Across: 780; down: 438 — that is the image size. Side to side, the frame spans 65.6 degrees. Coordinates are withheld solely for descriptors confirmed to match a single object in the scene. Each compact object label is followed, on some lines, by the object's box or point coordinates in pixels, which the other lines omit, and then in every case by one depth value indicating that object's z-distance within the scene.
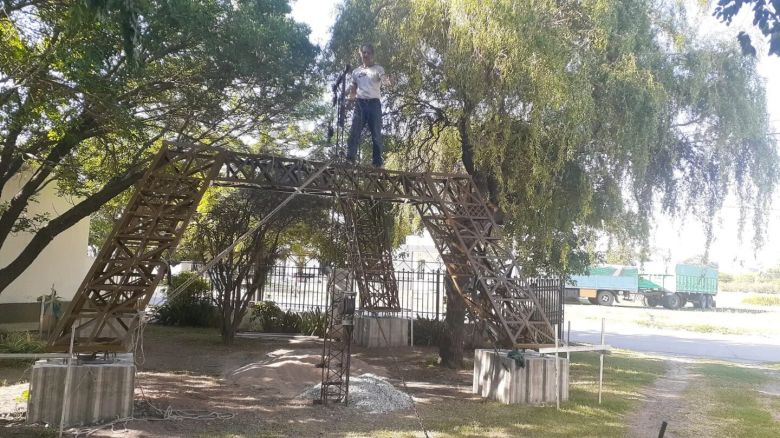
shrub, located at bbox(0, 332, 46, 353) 12.25
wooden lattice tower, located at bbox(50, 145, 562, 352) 8.66
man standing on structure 10.67
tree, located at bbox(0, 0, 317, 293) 9.24
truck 36.72
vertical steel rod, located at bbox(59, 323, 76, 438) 7.44
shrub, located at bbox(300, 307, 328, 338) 19.33
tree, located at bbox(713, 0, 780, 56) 4.63
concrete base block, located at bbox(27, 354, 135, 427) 7.74
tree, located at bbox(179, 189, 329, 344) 16.38
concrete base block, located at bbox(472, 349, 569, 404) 10.09
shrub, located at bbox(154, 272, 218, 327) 21.25
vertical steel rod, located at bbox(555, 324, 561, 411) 9.98
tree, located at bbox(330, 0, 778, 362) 10.60
